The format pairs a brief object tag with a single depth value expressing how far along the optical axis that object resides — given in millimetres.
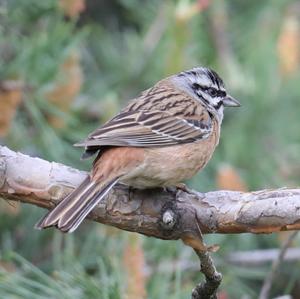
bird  5445
